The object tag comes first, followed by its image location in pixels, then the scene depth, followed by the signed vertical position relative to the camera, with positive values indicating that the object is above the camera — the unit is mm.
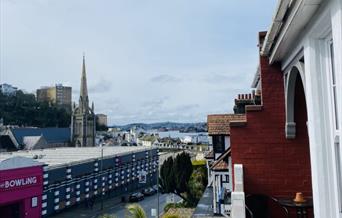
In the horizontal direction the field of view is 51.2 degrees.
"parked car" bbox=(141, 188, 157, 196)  39466 -6032
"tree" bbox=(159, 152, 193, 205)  25938 -2804
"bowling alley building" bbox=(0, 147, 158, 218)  21500 -3089
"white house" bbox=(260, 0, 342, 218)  3395 +338
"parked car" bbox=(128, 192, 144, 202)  35681 -5980
